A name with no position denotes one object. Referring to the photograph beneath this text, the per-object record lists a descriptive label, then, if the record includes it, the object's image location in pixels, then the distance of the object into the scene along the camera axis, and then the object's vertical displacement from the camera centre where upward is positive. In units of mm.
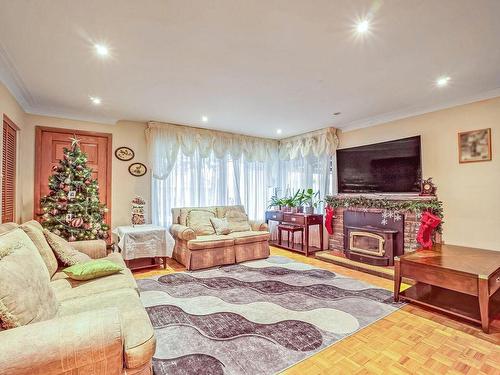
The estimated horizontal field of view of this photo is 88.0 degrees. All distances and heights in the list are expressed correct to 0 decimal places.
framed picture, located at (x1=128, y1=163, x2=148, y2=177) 4621 +458
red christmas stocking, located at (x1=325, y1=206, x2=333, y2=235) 4908 -522
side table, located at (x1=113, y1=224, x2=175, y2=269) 3734 -732
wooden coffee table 2220 -810
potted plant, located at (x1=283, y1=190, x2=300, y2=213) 5508 -215
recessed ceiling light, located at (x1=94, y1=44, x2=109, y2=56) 2278 +1310
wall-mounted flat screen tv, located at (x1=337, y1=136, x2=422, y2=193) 3969 +415
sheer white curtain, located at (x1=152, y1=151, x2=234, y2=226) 4816 +158
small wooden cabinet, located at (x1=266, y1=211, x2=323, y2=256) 4945 -580
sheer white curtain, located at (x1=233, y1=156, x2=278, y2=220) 5727 +231
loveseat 4035 -734
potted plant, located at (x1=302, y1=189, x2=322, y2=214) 5352 -152
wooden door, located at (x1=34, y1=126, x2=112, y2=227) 3922 +657
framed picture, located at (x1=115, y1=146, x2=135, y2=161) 4516 +727
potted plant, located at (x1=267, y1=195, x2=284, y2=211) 5781 -225
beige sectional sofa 1038 -618
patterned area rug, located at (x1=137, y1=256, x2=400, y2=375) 1874 -1183
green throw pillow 2193 -651
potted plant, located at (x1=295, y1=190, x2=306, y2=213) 5438 -151
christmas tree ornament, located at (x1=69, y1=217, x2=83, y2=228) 3520 -366
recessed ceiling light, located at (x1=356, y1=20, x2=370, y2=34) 1972 +1296
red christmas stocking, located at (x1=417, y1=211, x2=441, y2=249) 3414 -473
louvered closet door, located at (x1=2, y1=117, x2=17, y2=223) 3033 +308
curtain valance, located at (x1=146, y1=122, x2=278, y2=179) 4719 +1003
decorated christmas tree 3504 -101
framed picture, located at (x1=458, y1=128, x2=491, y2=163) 3332 +603
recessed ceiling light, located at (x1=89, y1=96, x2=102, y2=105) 3473 +1315
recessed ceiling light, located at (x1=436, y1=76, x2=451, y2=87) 2928 +1283
